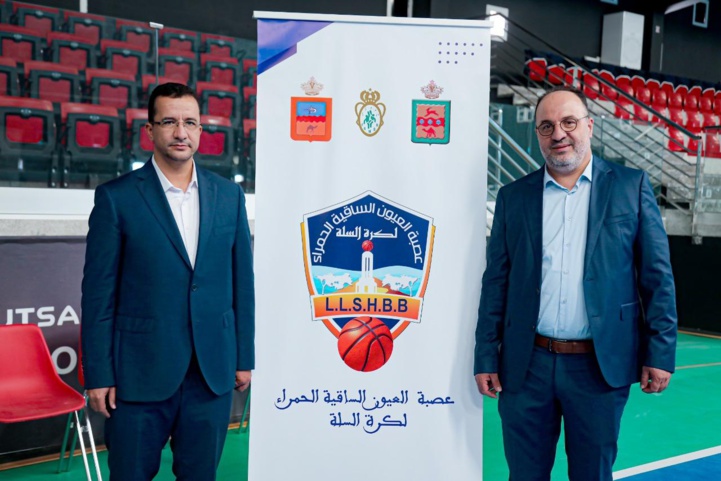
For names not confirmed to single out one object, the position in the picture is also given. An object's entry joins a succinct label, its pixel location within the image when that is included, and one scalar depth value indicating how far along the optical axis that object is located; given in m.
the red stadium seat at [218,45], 5.97
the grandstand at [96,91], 4.52
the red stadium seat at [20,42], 4.85
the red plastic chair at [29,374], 3.23
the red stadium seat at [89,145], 4.61
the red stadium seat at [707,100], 13.09
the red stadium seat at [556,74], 10.10
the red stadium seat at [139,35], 5.14
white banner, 2.62
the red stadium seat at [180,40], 5.24
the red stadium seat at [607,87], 11.30
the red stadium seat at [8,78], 4.57
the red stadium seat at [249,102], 5.45
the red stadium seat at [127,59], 5.09
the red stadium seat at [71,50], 5.35
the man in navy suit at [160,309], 2.06
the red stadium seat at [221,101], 5.45
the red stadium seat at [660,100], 12.13
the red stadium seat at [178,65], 5.20
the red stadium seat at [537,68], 10.53
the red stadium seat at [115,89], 5.07
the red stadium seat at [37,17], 5.25
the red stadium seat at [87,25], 5.70
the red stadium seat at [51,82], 4.71
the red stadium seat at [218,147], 5.12
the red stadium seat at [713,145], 8.44
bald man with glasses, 2.22
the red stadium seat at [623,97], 10.89
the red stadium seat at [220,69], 5.60
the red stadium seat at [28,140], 4.39
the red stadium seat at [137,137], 4.93
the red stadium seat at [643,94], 12.02
